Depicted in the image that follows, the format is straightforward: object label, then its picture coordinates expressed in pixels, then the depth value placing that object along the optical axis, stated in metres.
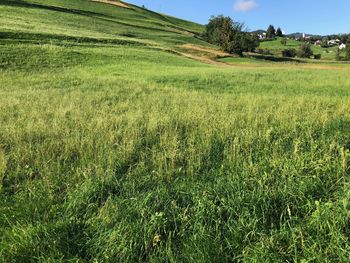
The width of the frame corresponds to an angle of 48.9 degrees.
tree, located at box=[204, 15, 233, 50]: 60.94
